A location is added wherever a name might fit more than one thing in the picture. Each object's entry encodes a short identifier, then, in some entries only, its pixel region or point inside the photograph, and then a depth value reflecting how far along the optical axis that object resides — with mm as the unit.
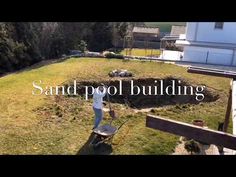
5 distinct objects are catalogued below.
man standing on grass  5278
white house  13278
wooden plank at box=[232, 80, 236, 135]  4377
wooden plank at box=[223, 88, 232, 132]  4542
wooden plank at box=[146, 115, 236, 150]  1727
